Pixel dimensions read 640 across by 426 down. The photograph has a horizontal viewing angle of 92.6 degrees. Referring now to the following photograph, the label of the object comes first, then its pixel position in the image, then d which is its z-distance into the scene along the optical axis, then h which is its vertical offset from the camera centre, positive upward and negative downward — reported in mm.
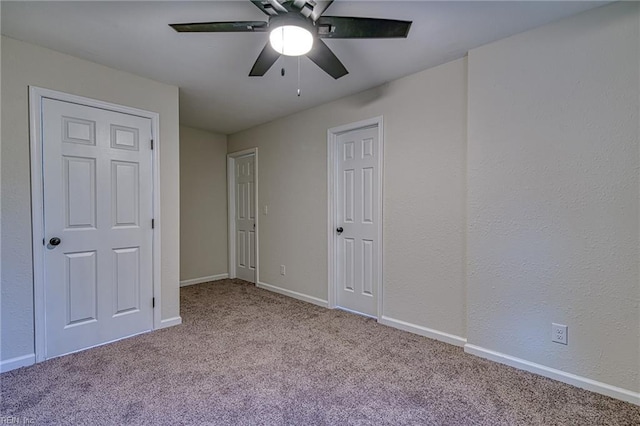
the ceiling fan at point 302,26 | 1556 +968
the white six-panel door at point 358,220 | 3166 -119
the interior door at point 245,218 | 4664 -122
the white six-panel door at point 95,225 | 2346 -116
